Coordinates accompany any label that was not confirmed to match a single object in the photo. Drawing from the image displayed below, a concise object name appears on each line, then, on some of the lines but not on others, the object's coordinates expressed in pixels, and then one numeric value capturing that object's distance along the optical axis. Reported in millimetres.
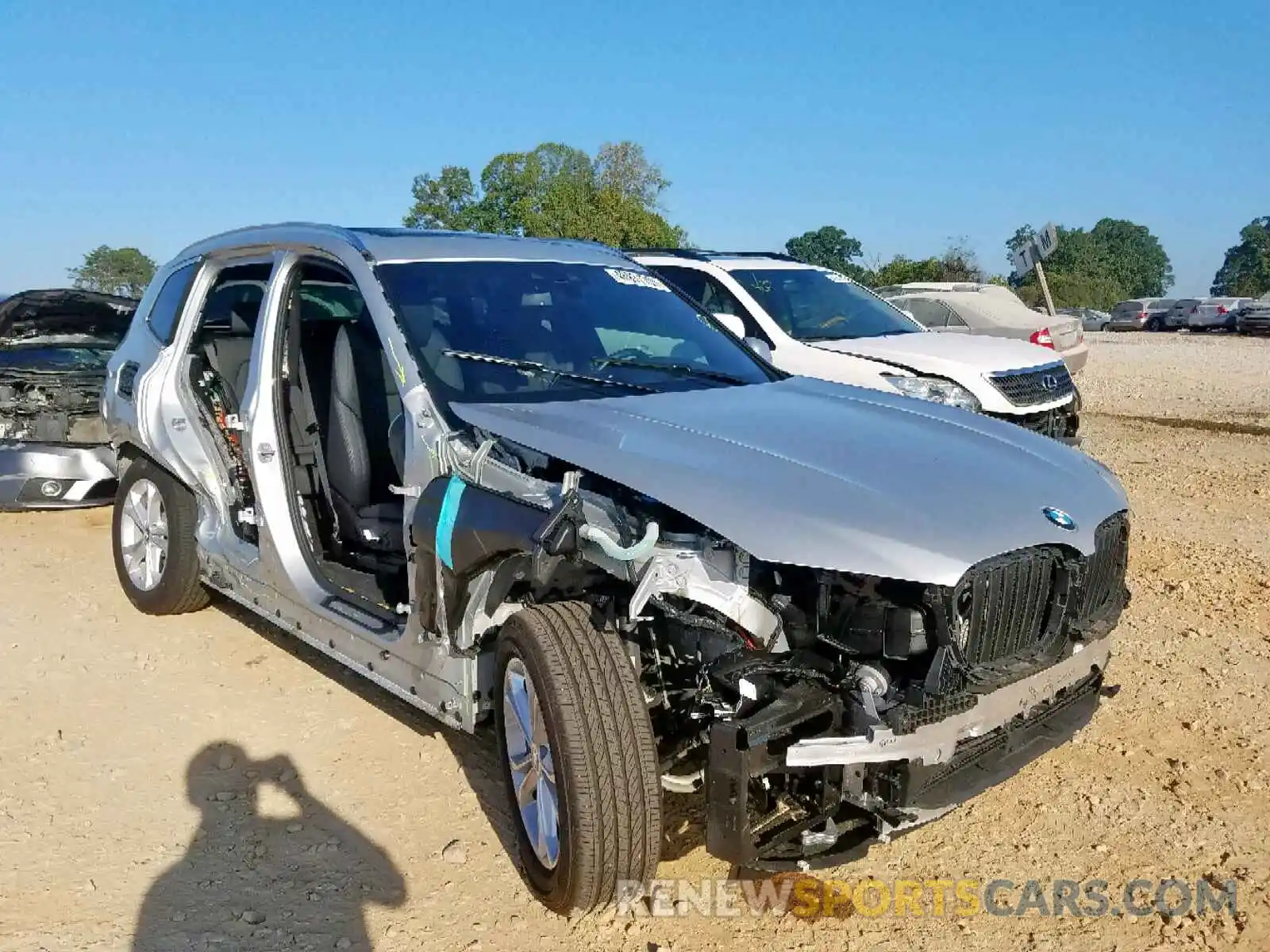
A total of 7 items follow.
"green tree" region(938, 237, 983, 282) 40066
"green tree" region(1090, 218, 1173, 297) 114000
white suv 7742
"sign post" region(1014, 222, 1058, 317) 16142
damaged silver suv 2719
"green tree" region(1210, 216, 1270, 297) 86062
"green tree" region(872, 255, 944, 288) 41891
